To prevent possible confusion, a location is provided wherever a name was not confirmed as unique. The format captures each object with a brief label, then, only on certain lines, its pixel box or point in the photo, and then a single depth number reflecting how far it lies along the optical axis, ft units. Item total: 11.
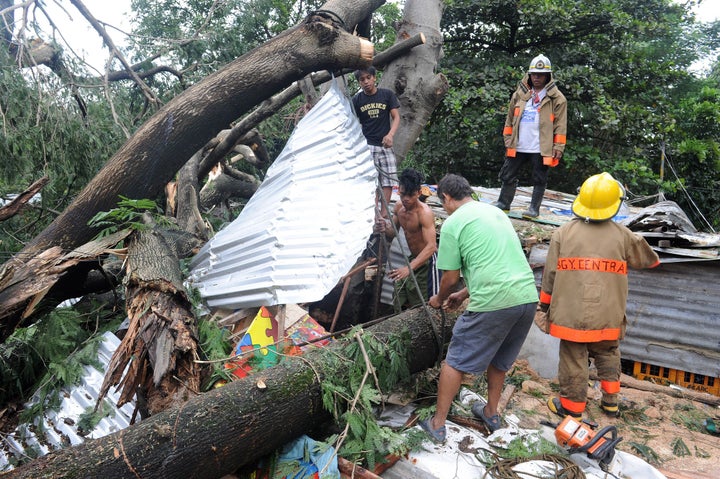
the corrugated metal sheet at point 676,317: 13.70
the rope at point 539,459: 8.71
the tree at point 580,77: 25.67
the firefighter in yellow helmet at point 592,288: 10.82
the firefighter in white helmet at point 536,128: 16.61
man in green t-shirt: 9.70
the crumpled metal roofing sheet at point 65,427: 9.68
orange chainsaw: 9.16
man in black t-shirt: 17.24
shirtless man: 13.46
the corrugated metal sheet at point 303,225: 11.71
